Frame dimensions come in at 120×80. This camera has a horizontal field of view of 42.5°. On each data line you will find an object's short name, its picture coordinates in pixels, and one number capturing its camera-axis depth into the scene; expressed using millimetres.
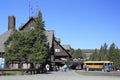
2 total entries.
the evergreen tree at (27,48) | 25926
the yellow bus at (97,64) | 43366
